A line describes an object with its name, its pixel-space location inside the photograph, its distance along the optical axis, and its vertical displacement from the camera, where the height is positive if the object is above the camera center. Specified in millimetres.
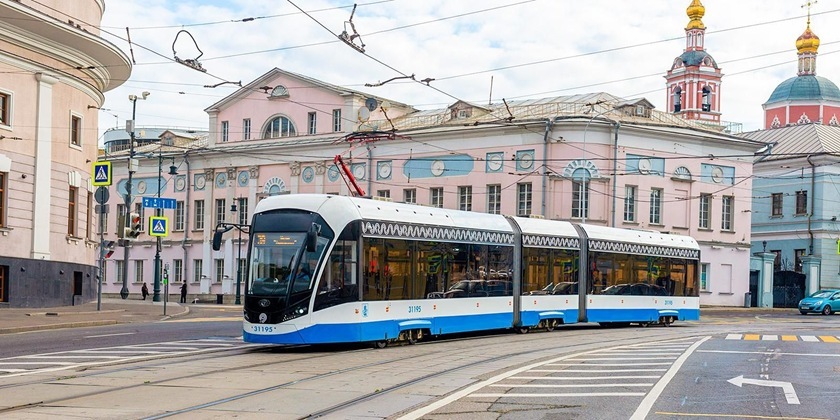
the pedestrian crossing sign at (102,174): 35281 +1743
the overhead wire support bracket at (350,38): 25469 +4614
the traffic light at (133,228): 37719 +16
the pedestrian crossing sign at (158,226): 38312 +112
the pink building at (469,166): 54906 +3870
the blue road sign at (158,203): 38375 +940
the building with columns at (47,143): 36031 +2932
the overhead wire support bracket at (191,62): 27828 +4291
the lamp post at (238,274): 57100 -2366
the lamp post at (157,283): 54144 -2753
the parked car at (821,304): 54500 -2870
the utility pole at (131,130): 49003 +4490
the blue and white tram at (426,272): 20953 -826
